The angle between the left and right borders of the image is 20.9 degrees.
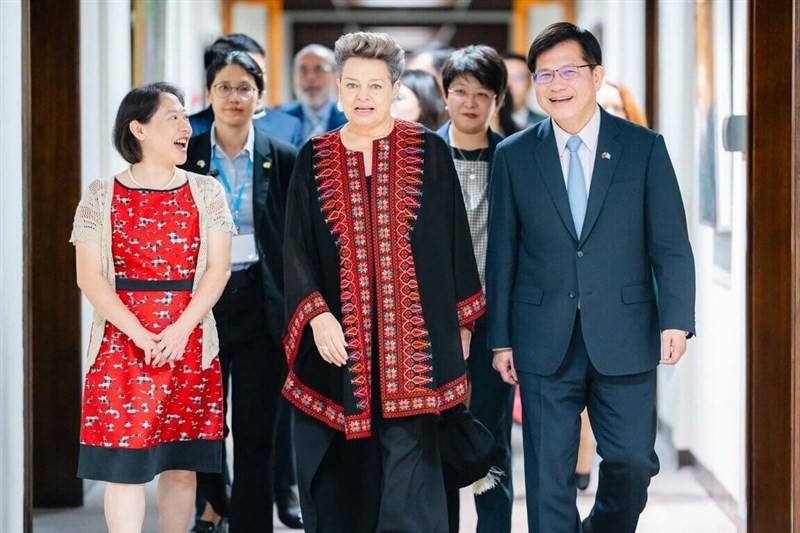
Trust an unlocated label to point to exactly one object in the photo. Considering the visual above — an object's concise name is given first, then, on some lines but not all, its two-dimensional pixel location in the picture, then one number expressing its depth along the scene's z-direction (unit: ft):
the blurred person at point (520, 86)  41.40
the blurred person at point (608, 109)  29.73
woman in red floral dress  20.23
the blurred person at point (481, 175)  22.79
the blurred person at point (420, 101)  28.14
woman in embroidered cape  19.69
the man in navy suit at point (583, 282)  20.03
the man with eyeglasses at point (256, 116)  24.65
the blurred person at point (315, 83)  36.57
